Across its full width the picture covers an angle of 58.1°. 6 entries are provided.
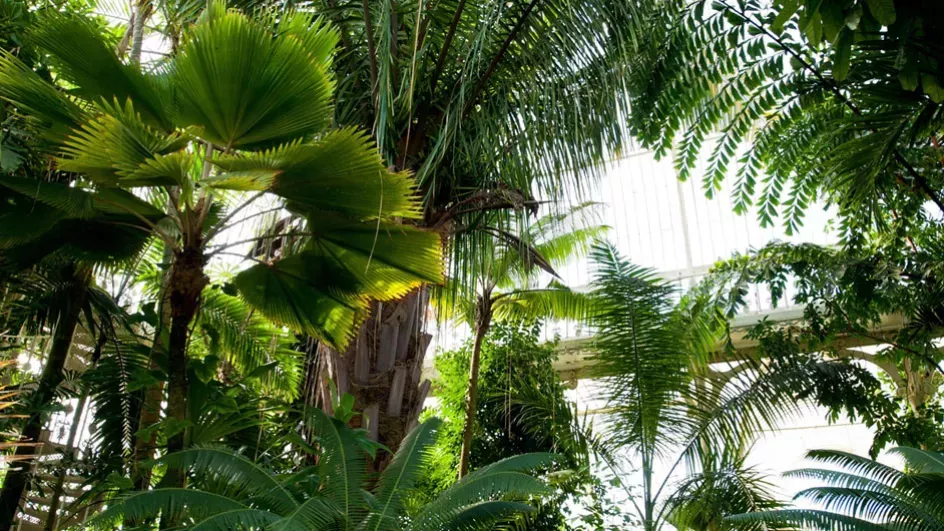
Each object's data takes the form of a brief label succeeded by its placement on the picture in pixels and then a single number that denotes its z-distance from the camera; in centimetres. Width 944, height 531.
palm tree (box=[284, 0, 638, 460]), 485
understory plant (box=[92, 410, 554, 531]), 381
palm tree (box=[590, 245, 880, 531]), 612
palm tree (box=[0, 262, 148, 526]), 472
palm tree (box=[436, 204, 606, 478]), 805
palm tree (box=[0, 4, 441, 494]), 321
